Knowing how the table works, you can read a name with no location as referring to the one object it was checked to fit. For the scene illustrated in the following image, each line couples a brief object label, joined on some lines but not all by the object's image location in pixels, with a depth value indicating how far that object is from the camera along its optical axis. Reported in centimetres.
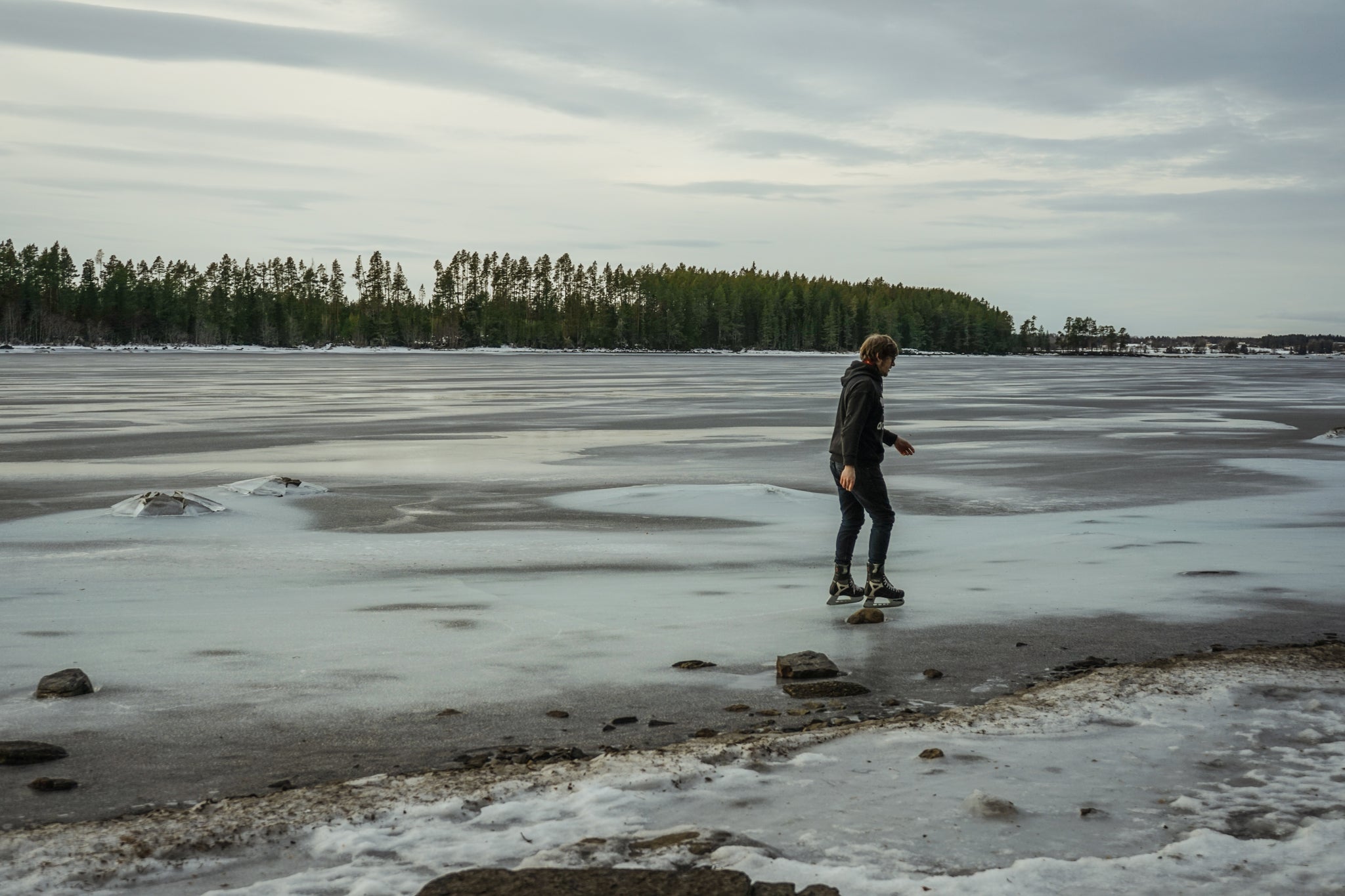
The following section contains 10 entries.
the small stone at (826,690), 599
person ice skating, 793
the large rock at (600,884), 363
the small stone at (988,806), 431
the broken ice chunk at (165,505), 1174
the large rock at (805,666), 625
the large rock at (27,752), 488
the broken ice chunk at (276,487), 1330
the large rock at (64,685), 581
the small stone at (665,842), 402
